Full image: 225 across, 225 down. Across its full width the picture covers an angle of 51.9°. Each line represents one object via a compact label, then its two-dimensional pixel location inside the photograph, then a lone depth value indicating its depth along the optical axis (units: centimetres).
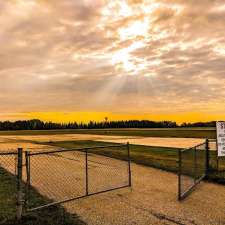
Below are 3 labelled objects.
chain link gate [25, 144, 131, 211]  670
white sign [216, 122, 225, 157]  976
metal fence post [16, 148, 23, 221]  497
